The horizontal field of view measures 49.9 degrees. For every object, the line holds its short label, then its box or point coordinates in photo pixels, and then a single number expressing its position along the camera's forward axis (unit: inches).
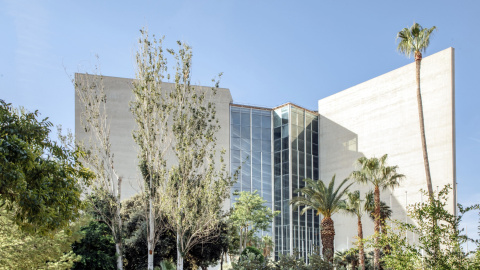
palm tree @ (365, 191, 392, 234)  1466.5
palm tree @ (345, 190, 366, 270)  1461.6
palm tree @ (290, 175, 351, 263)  1285.7
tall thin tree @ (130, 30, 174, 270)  1019.3
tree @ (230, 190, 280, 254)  1753.2
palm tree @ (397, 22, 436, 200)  1237.1
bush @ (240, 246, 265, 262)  1548.7
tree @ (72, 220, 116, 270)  1089.4
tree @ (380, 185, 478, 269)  529.4
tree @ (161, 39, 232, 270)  1014.4
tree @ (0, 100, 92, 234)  381.1
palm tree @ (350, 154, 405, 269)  1381.6
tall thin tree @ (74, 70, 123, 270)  1038.4
